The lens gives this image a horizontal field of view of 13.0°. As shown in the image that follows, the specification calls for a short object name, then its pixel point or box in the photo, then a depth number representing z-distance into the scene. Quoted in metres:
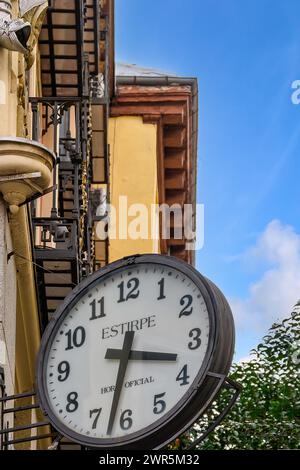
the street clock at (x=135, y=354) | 8.49
